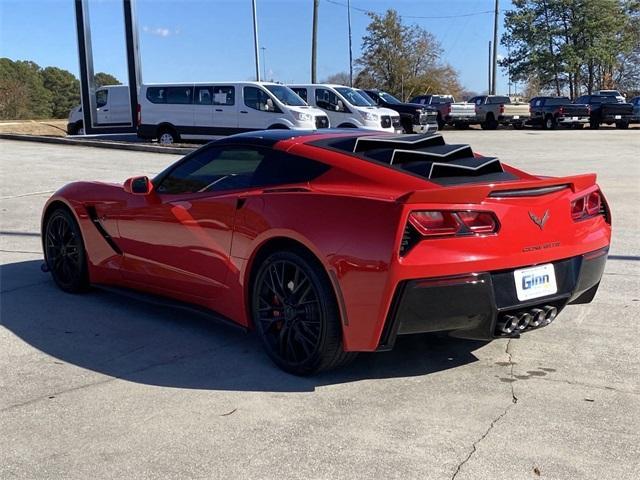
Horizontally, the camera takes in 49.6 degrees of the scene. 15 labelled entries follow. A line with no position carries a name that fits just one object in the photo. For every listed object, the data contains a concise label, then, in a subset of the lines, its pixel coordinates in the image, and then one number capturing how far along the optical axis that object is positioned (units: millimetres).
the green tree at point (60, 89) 59750
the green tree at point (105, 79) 59531
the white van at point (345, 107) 21516
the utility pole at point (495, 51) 44422
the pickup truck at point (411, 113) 26094
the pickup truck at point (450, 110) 33094
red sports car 3414
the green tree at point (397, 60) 60906
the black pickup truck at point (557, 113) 31219
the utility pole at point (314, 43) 39688
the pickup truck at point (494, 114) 33469
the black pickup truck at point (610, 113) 31047
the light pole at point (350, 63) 56303
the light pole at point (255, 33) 38438
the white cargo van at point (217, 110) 18906
